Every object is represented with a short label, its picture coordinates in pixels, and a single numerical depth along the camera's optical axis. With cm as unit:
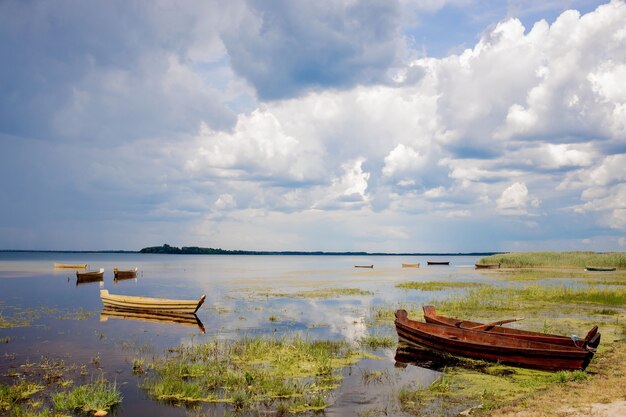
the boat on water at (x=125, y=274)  8014
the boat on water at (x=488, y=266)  10814
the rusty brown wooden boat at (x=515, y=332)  1748
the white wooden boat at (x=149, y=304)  3400
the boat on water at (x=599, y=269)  8838
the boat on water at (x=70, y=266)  10175
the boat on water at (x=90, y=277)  6950
